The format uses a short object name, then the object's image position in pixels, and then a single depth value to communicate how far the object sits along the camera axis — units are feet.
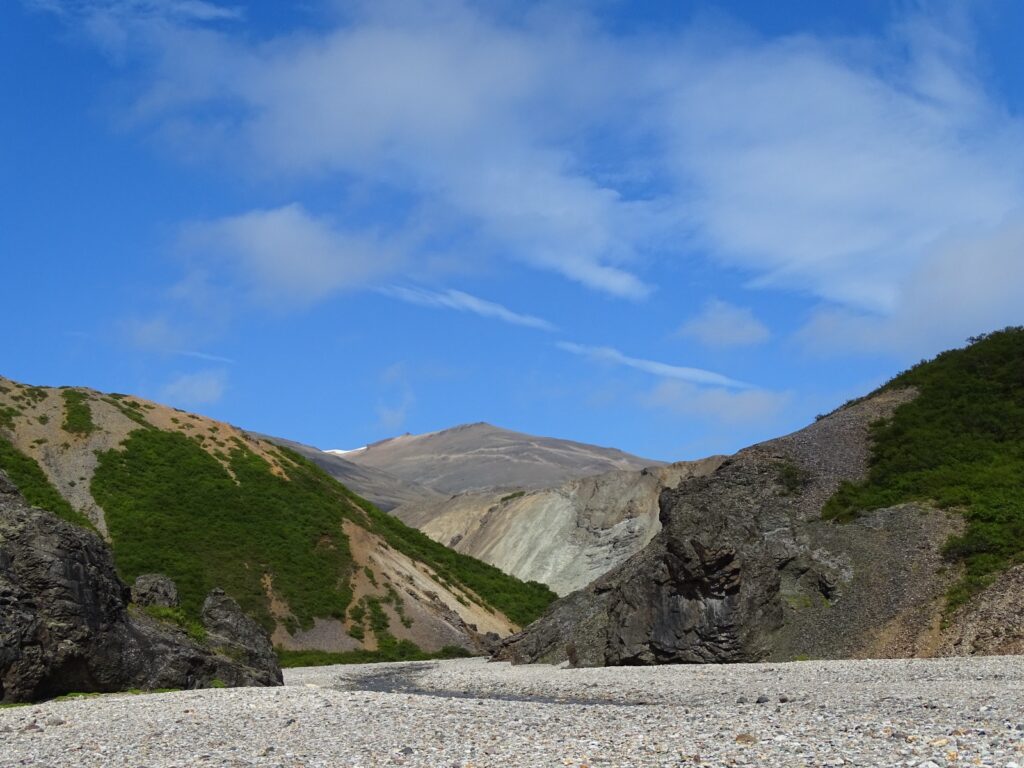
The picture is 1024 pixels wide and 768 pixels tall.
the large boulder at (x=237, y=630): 111.14
